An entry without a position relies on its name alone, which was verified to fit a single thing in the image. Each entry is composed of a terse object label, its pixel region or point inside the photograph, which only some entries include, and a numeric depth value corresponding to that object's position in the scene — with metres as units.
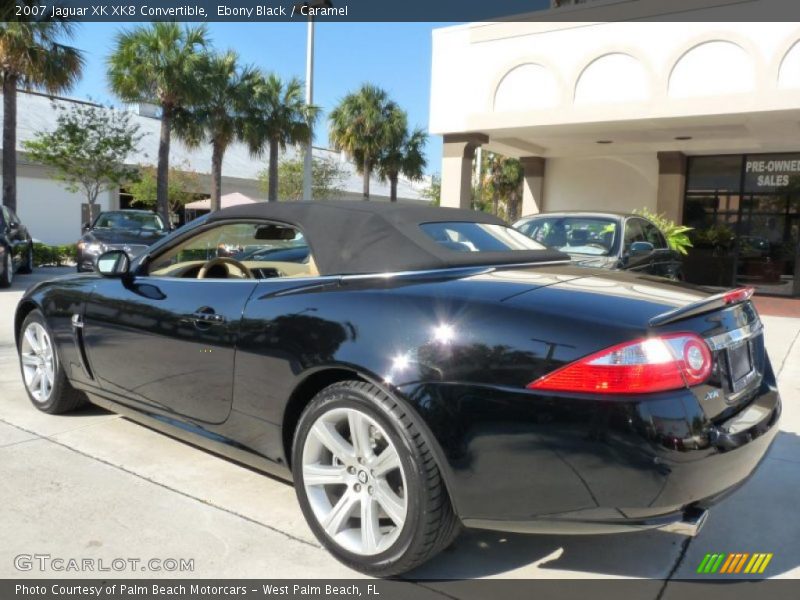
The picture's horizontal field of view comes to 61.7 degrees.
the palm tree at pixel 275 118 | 23.55
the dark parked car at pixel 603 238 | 7.70
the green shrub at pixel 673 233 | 13.76
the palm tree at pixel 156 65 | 19.72
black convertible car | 2.18
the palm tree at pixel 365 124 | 30.02
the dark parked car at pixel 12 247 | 11.68
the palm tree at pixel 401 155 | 31.00
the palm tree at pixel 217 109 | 20.97
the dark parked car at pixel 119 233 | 13.27
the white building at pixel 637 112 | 11.97
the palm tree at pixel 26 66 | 17.20
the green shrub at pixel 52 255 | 18.28
